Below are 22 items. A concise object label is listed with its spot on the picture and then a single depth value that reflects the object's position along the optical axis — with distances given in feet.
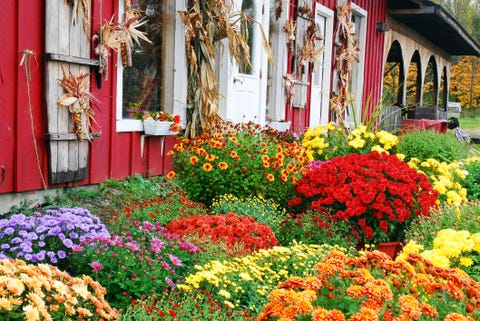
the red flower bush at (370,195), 17.52
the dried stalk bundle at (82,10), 16.22
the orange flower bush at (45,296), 7.98
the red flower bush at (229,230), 14.11
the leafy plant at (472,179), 22.85
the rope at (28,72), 15.01
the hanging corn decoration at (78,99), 16.15
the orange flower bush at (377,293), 7.11
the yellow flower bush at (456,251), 11.29
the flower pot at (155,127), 19.83
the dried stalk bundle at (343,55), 34.19
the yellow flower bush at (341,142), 24.76
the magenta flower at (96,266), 10.77
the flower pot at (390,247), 17.66
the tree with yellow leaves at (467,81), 118.93
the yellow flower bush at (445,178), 19.67
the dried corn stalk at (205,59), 21.67
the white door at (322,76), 33.14
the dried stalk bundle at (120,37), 17.47
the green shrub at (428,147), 29.14
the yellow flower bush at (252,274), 10.89
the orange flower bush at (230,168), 19.56
